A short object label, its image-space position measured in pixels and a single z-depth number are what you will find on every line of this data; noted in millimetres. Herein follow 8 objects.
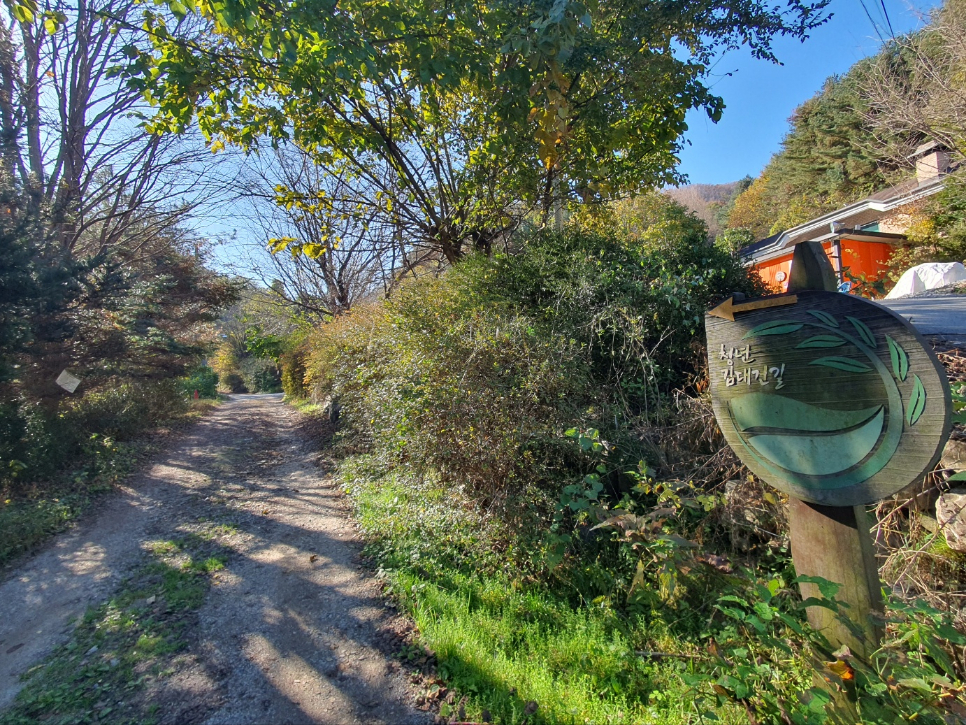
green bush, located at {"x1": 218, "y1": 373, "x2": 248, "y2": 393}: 36938
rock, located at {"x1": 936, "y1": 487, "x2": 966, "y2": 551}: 2520
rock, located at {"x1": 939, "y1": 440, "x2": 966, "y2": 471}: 2808
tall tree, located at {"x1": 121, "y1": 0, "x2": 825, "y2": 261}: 4152
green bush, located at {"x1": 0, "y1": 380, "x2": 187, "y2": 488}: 7234
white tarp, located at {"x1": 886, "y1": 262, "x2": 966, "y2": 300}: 11773
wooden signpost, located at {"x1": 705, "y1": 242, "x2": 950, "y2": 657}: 1854
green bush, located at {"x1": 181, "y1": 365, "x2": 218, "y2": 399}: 22050
